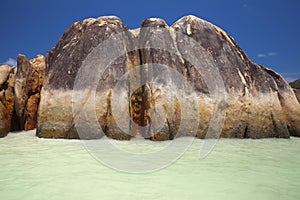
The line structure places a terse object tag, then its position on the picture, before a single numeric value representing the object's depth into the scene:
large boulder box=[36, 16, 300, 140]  5.50
